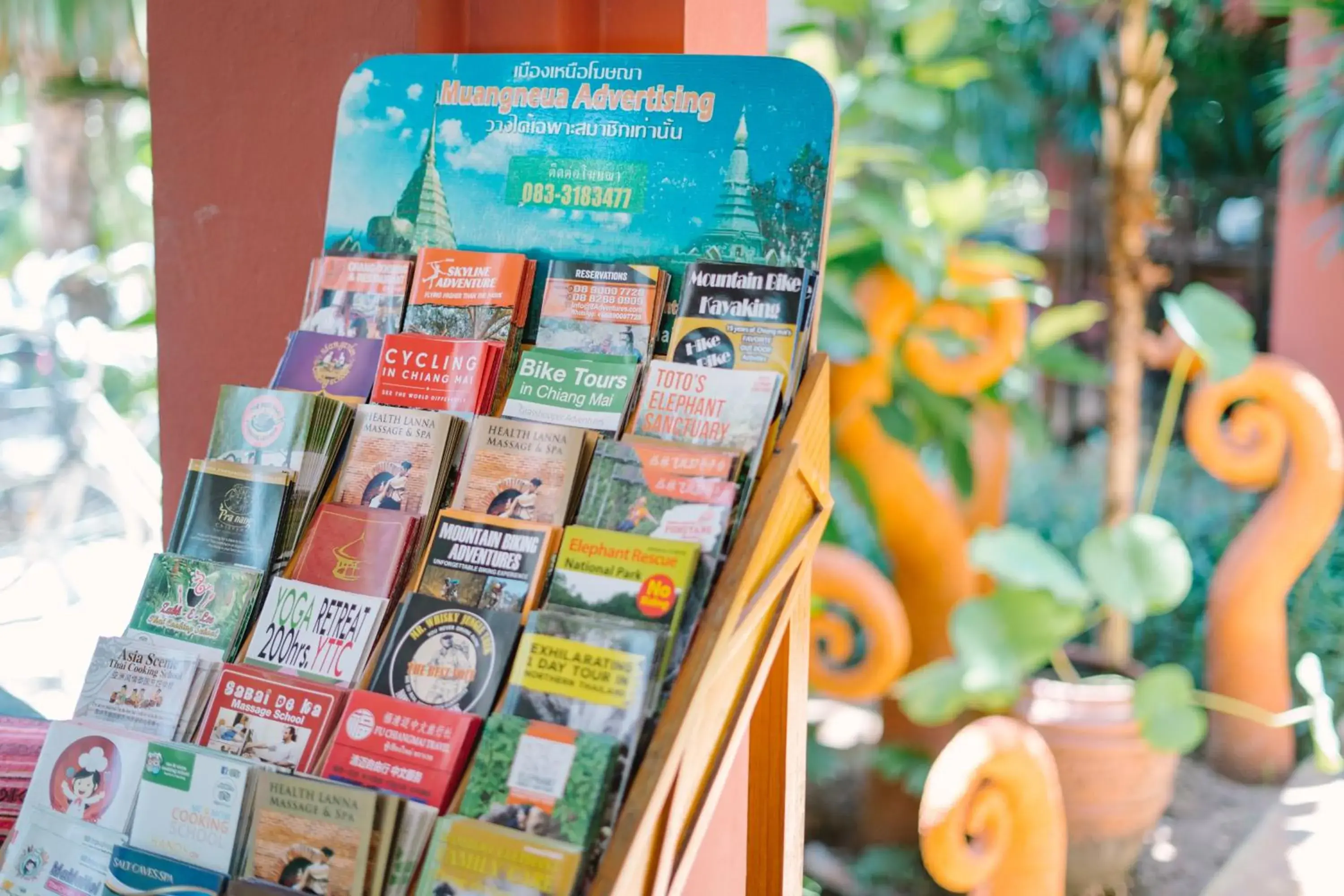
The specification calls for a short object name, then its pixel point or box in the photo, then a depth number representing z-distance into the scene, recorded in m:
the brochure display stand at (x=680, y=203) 0.98
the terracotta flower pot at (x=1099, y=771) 3.06
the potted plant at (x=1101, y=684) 2.79
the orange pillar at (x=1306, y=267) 4.14
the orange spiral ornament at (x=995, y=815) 2.33
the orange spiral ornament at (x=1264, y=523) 3.38
